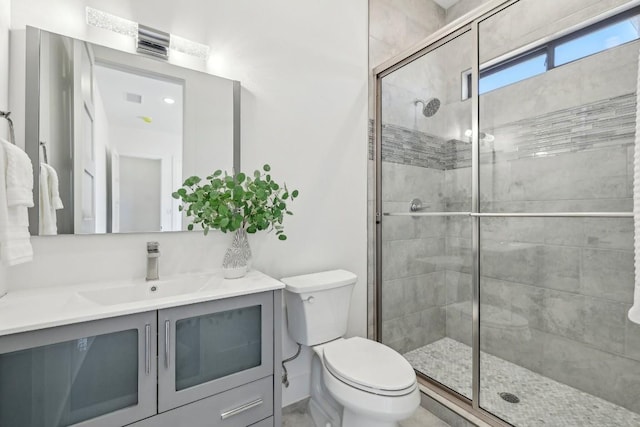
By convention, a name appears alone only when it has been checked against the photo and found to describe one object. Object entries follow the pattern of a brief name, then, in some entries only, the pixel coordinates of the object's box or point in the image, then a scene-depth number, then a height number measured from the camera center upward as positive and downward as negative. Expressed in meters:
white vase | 1.34 -0.20
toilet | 1.16 -0.67
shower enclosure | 1.58 +0.03
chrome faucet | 1.26 -0.21
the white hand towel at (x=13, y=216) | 0.87 -0.01
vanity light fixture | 1.24 +0.78
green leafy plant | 1.30 +0.05
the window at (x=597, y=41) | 1.47 +0.92
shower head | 2.04 +0.74
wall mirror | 1.14 +0.34
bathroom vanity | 0.81 -0.45
